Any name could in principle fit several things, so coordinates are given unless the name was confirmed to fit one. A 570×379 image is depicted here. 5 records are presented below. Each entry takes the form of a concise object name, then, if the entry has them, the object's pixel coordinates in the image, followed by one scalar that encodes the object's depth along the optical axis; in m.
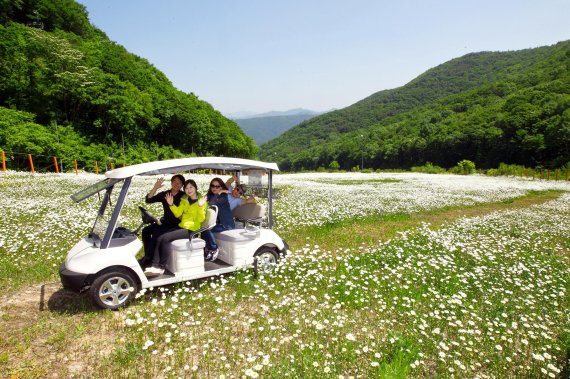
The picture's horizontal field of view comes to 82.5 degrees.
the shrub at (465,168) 70.25
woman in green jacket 7.36
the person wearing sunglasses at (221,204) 8.73
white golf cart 6.30
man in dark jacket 7.77
